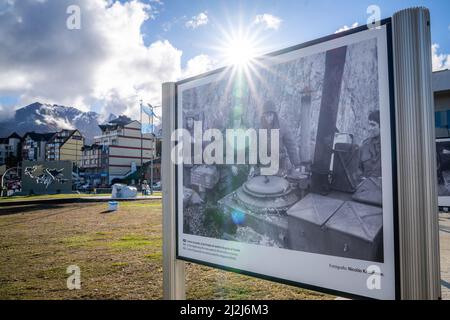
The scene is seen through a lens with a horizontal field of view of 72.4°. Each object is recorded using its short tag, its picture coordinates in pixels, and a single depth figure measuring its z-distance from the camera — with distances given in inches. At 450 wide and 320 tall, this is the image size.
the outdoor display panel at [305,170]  102.3
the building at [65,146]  3444.9
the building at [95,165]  2800.2
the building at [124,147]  2807.6
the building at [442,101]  1141.1
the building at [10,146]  4121.8
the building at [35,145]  3754.9
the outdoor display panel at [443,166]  551.9
